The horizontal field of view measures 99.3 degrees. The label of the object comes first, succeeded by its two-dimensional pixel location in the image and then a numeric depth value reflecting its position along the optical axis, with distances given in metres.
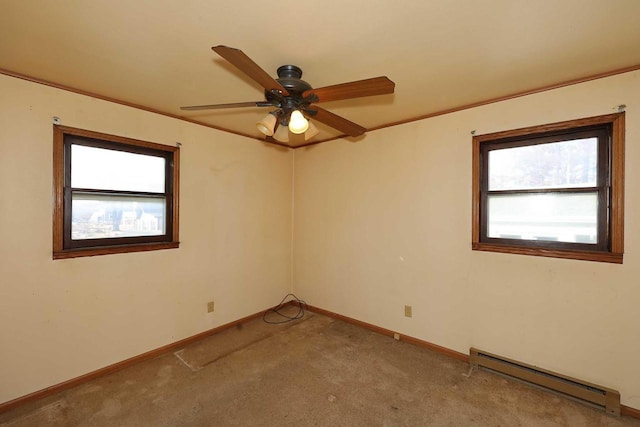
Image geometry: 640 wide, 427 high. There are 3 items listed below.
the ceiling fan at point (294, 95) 1.35
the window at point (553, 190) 1.99
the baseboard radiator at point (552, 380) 1.92
